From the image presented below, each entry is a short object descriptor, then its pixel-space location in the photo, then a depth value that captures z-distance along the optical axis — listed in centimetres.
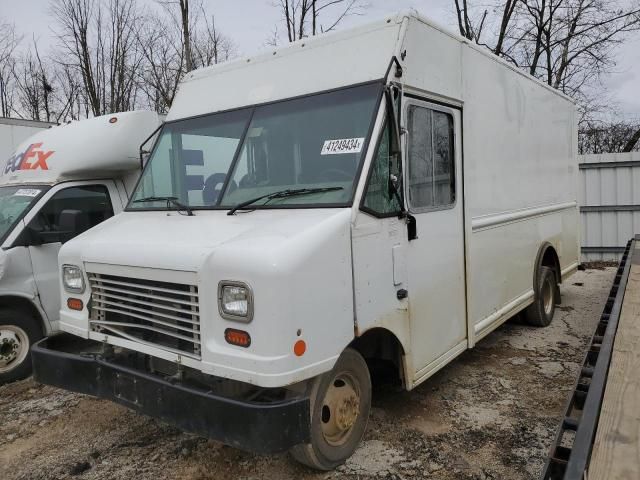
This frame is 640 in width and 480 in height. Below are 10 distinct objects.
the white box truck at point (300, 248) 284
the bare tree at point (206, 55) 1988
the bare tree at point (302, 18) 1725
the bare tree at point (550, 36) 1894
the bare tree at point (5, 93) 2409
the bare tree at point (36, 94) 2475
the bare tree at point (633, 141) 1859
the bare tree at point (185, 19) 1412
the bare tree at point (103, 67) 1959
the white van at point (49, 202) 537
